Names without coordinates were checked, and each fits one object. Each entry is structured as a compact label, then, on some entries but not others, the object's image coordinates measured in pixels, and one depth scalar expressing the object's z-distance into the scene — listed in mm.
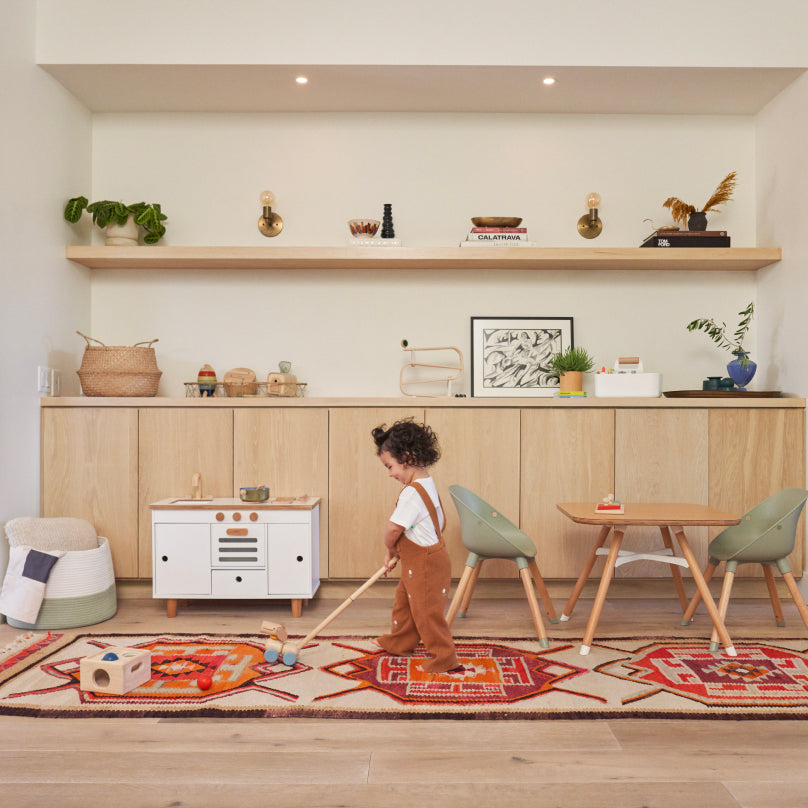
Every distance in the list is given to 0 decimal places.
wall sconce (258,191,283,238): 4156
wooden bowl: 4039
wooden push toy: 2725
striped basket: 3299
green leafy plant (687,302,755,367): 4137
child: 2709
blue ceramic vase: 3975
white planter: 4074
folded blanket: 3238
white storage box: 3918
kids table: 2863
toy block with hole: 2482
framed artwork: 4289
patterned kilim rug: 2371
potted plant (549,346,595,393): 4008
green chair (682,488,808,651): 2998
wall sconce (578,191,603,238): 4203
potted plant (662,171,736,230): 4066
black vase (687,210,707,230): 4059
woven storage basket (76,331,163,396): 3838
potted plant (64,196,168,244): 3965
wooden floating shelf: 3955
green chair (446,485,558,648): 3023
